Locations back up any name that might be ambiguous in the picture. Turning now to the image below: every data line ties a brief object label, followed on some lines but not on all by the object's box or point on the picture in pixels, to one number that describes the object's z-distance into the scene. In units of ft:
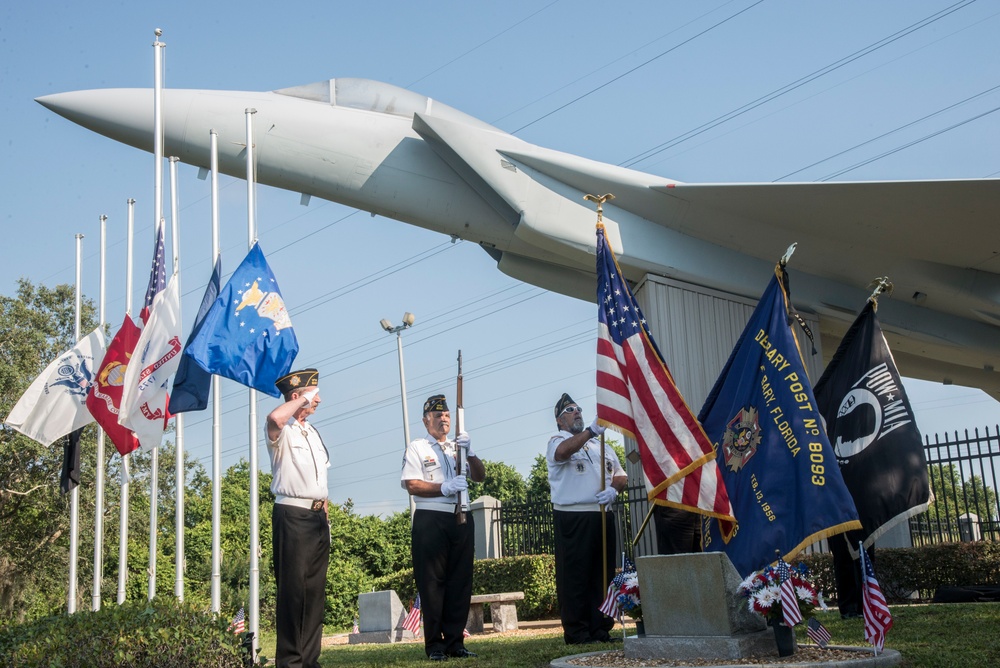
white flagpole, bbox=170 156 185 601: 28.36
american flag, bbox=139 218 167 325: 32.22
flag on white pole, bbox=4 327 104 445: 36.86
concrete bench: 34.91
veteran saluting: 18.15
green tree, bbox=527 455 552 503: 153.79
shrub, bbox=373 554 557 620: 43.50
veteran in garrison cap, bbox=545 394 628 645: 22.00
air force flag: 25.17
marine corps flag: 33.17
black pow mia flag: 18.95
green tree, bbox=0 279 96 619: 77.92
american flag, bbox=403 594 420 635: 36.58
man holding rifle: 21.57
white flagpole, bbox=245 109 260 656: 22.68
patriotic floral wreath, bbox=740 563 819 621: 16.10
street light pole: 71.51
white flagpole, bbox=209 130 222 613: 25.13
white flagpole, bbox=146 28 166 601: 31.96
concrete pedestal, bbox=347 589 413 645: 35.88
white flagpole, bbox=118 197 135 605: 31.44
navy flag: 26.61
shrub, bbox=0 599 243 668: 16.93
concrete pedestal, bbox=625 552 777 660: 16.34
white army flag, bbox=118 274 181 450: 29.73
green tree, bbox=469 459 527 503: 159.43
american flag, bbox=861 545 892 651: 15.84
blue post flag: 17.90
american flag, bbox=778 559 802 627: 15.94
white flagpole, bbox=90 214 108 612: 36.32
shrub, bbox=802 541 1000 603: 34.42
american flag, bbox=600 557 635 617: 19.10
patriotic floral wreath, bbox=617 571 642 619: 18.66
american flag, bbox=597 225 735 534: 18.69
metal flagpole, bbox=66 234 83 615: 38.53
